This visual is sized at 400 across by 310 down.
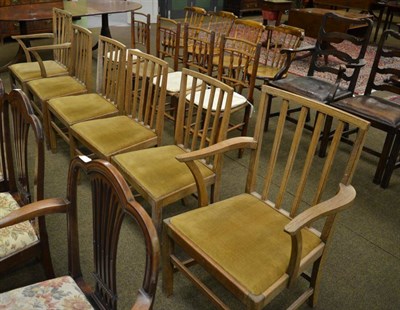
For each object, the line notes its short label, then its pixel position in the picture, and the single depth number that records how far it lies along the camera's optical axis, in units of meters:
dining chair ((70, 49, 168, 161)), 2.00
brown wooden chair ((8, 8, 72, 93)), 2.89
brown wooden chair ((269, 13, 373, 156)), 2.65
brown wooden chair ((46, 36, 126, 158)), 2.30
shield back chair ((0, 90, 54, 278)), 1.31
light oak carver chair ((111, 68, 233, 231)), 1.69
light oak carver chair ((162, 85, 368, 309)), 1.22
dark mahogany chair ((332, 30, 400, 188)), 2.31
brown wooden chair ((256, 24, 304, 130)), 3.00
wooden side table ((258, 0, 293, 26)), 6.03
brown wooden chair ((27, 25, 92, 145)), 2.58
